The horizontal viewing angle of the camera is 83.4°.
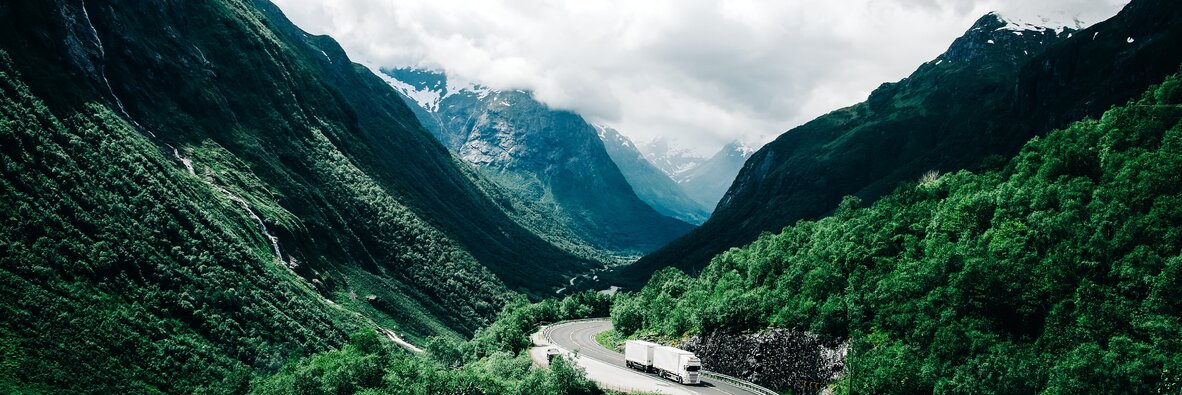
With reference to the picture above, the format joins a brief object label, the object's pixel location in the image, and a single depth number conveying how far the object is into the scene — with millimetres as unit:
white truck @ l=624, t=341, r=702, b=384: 73938
